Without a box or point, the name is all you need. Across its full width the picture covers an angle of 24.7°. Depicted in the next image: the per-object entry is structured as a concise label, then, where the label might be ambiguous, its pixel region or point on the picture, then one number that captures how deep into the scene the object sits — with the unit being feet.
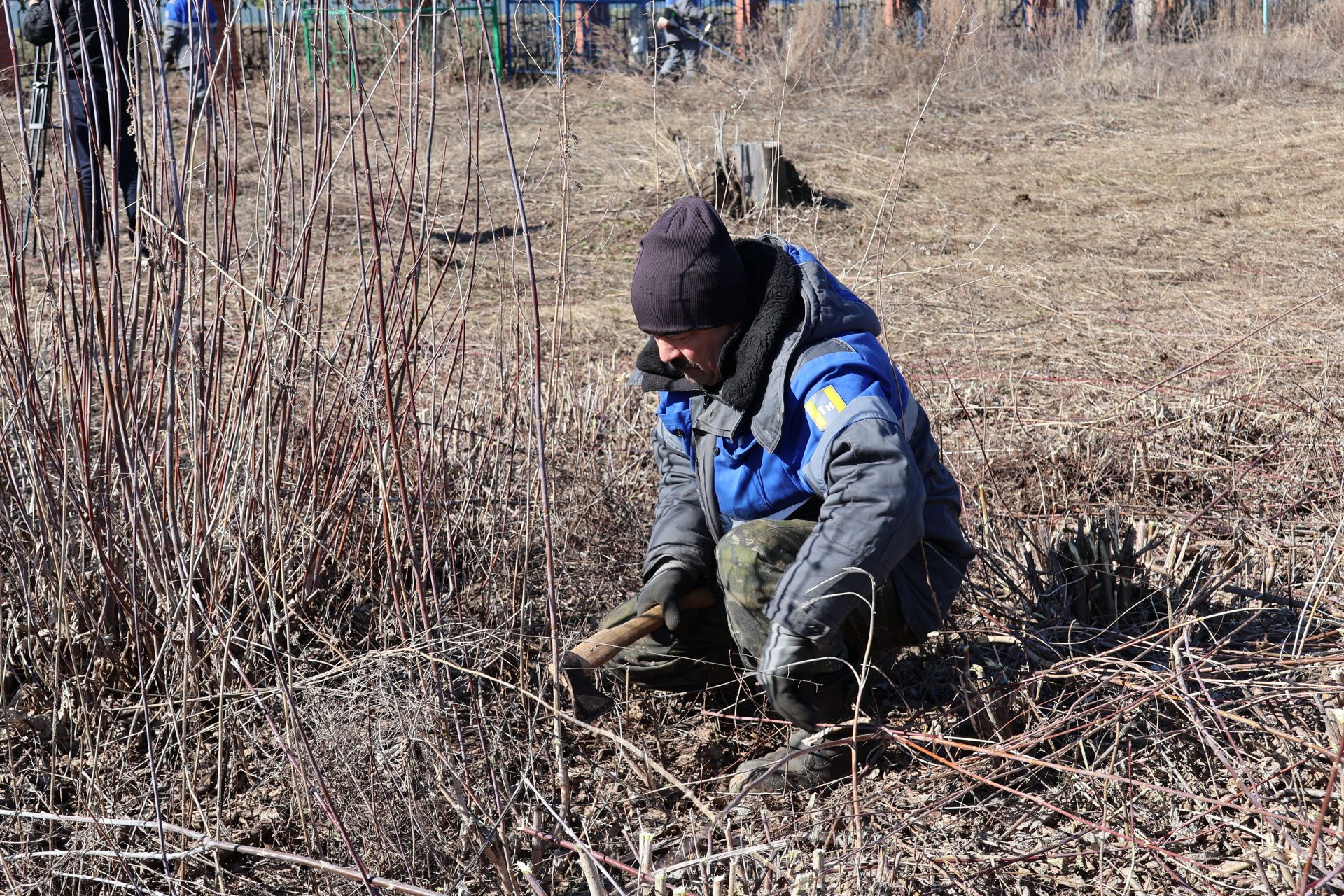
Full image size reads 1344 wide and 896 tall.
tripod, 15.20
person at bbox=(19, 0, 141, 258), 15.05
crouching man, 15.57
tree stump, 39.08
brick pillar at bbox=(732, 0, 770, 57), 77.99
